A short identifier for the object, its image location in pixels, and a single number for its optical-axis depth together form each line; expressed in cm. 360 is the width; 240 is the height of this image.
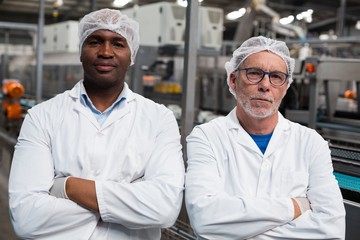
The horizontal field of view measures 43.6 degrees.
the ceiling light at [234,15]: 997
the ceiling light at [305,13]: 866
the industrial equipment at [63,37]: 611
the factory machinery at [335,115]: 182
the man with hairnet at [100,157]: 136
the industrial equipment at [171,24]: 470
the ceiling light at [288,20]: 867
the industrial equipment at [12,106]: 461
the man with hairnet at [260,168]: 132
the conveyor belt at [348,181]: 181
